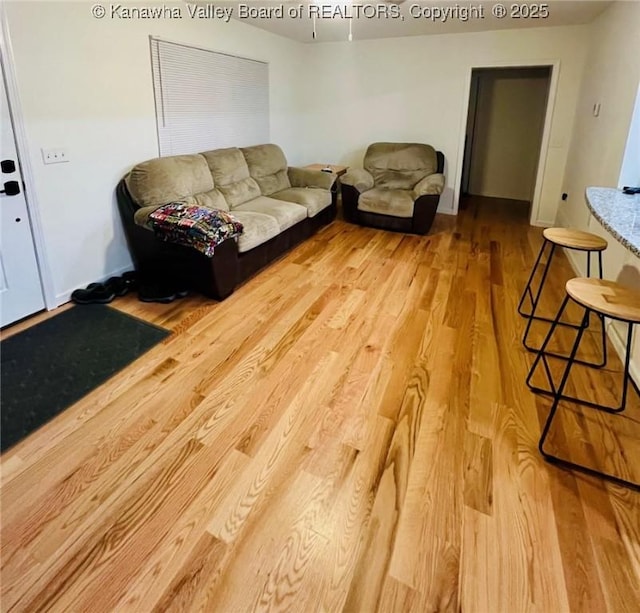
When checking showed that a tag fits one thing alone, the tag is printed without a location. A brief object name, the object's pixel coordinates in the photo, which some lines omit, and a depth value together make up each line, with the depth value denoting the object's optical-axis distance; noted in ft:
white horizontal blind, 11.92
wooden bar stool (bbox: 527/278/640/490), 5.37
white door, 8.43
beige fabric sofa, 10.46
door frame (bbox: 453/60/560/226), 15.43
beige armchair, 15.38
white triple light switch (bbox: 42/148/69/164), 9.11
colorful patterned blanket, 9.68
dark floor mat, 6.81
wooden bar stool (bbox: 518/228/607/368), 7.66
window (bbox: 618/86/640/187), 9.32
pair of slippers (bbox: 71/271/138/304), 10.27
